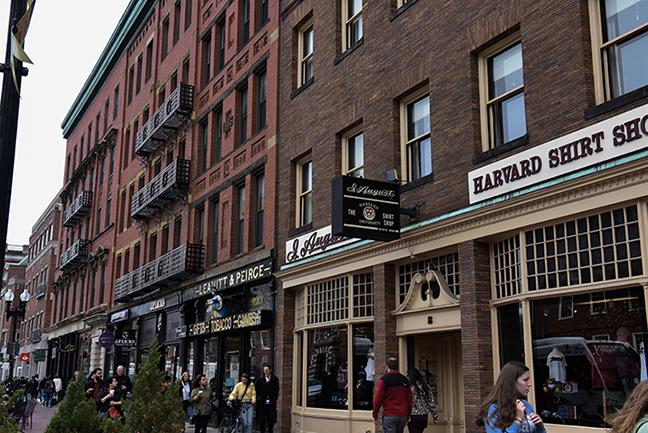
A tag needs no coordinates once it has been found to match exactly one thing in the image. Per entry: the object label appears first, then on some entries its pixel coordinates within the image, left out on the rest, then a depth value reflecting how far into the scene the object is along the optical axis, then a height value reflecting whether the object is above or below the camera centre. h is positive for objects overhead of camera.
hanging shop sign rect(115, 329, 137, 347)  28.87 +0.97
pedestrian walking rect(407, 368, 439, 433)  12.07 -0.76
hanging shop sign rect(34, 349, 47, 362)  41.78 +0.31
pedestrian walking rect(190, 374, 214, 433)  16.02 -1.07
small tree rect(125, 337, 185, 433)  7.68 -0.49
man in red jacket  11.08 -0.62
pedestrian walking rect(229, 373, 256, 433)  15.91 -0.83
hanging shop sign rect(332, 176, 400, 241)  12.86 +2.89
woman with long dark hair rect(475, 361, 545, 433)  4.82 -0.33
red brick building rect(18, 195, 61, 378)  55.31 +7.02
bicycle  16.14 -1.46
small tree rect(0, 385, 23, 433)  8.55 -0.78
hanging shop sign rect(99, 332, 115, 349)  27.22 +0.87
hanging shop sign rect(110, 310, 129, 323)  32.14 +2.12
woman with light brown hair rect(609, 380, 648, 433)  3.34 -0.27
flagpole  6.17 +2.06
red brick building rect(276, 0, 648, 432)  9.51 +2.56
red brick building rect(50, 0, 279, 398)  20.91 +6.57
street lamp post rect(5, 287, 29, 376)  27.66 +2.60
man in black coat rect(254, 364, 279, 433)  16.25 -0.83
